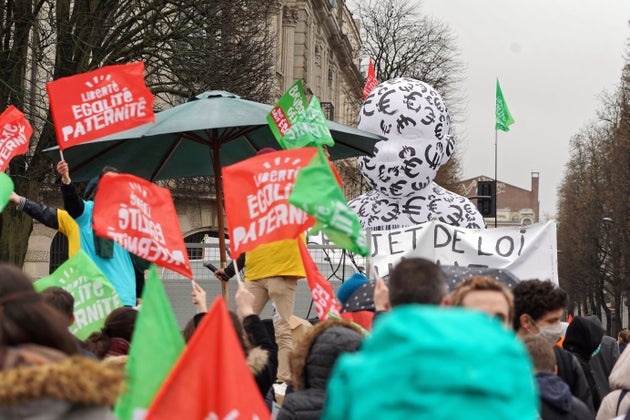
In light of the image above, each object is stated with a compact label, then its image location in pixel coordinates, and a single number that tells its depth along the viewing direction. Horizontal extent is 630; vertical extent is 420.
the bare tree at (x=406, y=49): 63.28
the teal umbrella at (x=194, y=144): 12.60
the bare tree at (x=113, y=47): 24.35
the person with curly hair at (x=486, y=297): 6.03
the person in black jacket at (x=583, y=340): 9.89
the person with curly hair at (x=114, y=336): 7.90
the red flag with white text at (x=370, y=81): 27.49
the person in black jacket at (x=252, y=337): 7.17
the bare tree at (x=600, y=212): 59.02
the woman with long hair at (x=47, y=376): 4.22
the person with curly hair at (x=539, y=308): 8.42
